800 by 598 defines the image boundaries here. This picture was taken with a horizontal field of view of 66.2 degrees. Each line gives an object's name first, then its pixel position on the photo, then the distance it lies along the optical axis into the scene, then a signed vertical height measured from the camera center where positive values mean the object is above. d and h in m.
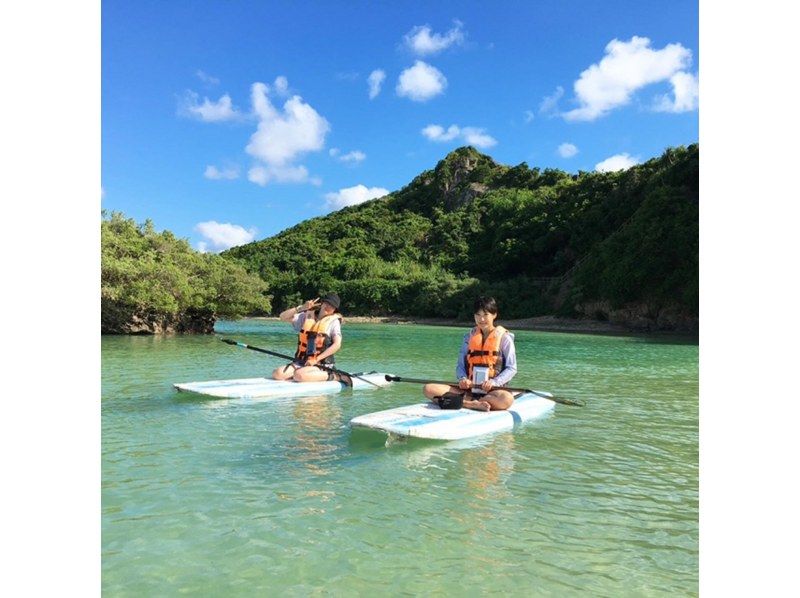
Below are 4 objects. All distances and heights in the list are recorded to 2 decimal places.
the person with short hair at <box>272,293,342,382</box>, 8.27 -0.46
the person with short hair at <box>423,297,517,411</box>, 6.09 -0.66
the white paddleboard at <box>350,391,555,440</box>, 5.16 -1.03
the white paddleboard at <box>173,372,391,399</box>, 7.40 -1.02
